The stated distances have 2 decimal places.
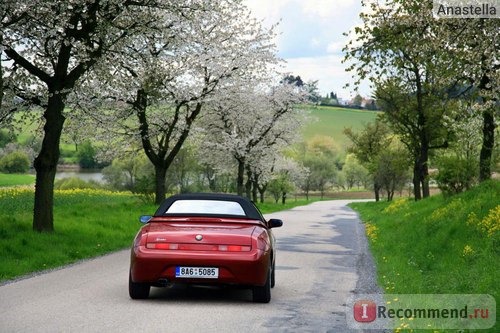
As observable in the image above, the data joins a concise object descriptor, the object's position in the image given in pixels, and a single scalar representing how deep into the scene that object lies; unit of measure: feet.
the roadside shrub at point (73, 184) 227.77
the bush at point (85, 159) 344.61
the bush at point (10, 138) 80.34
